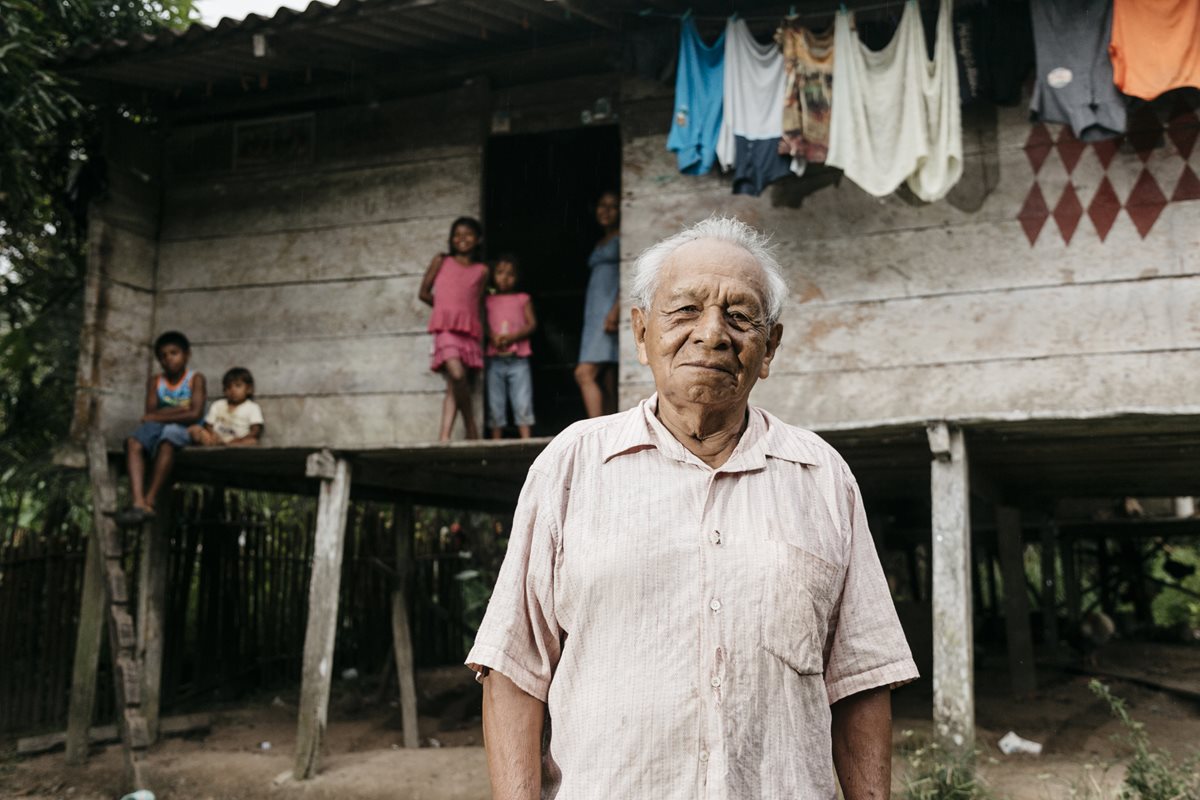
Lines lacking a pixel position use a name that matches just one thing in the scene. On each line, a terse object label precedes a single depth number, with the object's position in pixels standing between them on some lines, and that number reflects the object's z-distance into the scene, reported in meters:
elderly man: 1.68
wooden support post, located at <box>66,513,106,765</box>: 7.60
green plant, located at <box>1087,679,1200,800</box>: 4.49
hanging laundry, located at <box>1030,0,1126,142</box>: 5.32
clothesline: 5.86
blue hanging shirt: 5.91
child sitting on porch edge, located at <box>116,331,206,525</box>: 7.13
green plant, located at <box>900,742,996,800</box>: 4.90
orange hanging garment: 5.24
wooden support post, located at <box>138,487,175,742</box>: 8.23
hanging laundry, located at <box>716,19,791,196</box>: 5.74
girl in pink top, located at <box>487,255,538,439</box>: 6.95
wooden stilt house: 5.68
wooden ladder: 6.61
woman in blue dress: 6.79
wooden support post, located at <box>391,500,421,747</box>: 7.95
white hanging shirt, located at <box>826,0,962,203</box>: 5.50
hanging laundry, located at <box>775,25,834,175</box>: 5.69
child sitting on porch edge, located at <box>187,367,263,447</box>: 7.37
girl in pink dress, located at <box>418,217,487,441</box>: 6.70
